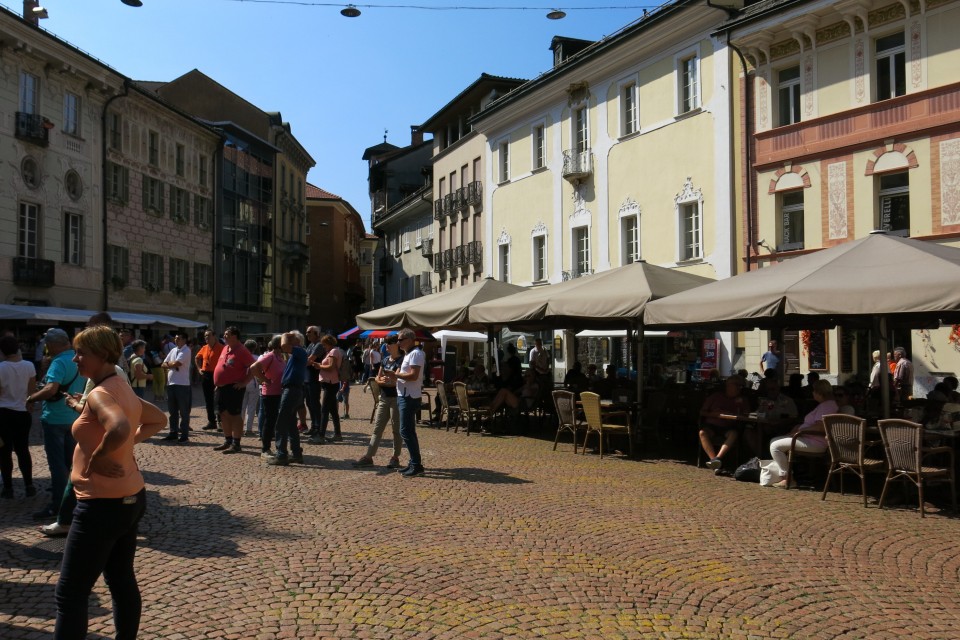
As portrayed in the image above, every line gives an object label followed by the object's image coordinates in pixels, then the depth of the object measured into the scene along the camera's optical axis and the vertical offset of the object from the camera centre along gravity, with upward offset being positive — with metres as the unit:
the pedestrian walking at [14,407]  8.13 -0.55
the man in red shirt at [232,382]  12.08 -0.49
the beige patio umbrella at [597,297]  12.22 +0.74
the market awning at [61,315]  25.45 +1.07
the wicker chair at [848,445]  8.65 -1.04
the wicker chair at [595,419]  12.02 -1.03
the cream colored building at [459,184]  36.53 +7.50
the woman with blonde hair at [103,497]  3.82 -0.68
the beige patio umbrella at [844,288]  8.38 +0.60
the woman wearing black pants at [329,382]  13.54 -0.56
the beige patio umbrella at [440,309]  15.54 +0.70
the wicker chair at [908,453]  8.11 -1.06
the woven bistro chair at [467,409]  15.28 -1.12
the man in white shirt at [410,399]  10.07 -0.62
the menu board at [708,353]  22.56 -0.21
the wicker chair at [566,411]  12.82 -0.98
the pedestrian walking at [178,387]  13.41 -0.61
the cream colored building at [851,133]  17.59 +4.68
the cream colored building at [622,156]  22.61 +5.82
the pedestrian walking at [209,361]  14.55 -0.22
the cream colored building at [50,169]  28.22 +6.40
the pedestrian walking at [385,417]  10.66 -0.88
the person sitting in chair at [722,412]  11.00 -0.87
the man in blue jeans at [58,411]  7.28 -0.54
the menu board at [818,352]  20.08 -0.18
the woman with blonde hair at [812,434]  9.51 -1.00
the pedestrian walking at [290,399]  10.88 -0.66
